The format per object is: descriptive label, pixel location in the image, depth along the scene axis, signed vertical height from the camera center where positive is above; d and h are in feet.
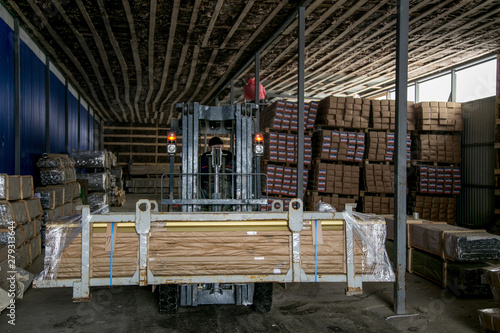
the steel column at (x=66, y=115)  51.08 +6.14
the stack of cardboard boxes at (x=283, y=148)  39.47 +1.70
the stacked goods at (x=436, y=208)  40.83 -4.12
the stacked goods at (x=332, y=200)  39.08 -3.27
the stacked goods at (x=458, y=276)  20.36 -5.63
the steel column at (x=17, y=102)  30.83 +4.64
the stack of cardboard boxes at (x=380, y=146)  40.04 +1.96
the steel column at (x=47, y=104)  40.98 +6.09
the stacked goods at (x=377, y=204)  39.50 -3.67
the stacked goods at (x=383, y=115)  40.04 +5.01
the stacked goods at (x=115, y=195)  61.77 -4.71
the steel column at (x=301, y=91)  28.35 +5.14
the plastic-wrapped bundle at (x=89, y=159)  50.90 +0.62
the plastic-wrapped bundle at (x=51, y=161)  34.63 +0.22
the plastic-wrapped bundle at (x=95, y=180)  50.49 -1.97
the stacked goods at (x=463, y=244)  20.71 -3.99
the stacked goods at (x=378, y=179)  39.93 -1.25
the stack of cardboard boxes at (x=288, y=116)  39.55 +4.84
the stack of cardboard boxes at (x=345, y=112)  38.70 +5.16
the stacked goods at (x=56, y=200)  30.30 -2.88
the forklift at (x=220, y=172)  17.54 -0.32
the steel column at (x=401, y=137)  18.54 +1.33
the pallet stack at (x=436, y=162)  40.88 +0.48
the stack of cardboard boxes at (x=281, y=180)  39.60 -1.41
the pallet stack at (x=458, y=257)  20.43 -4.68
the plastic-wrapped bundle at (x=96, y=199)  49.00 -4.24
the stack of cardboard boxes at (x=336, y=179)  39.07 -1.26
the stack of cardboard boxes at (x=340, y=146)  38.96 +1.94
